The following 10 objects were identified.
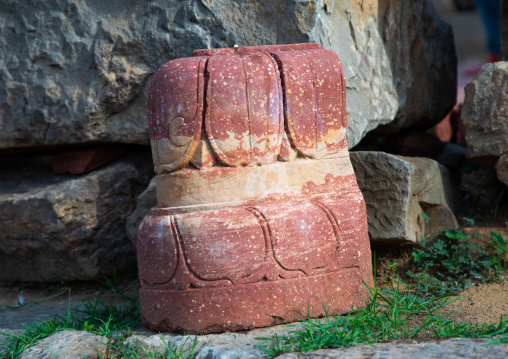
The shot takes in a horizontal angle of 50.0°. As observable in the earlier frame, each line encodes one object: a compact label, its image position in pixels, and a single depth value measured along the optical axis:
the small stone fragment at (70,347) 2.30
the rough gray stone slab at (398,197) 3.03
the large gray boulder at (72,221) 3.44
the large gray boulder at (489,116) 3.21
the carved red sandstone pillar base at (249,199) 2.35
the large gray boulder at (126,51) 3.15
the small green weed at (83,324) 2.52
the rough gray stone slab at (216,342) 2.12
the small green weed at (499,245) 3.03
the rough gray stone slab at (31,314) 3.01
